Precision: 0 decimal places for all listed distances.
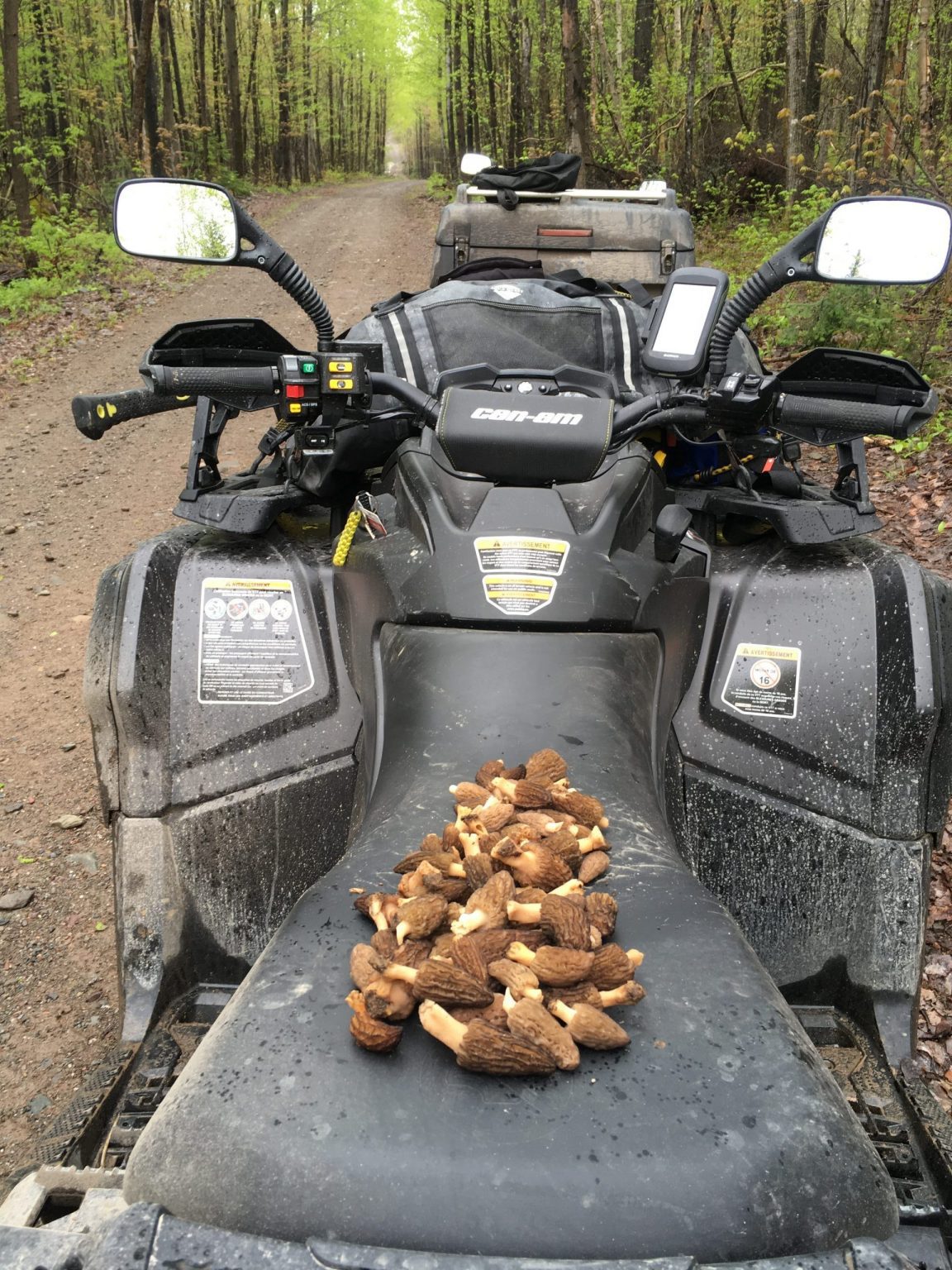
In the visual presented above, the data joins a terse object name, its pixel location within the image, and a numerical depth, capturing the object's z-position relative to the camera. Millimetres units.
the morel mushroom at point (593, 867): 1501
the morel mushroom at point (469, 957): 1272
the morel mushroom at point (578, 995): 1246
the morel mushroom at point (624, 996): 1246
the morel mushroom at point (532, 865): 1470
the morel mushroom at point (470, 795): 1654
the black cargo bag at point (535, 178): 6375
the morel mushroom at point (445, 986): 1226
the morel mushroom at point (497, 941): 1331
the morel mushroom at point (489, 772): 1693
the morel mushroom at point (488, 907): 1380
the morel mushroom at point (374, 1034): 1174
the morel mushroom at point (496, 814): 1560
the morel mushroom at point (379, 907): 1403
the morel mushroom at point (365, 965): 1283
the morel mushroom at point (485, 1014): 1210
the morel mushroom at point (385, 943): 1333
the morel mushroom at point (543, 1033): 1154
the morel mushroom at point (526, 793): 1617
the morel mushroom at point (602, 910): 1382
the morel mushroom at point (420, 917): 1354
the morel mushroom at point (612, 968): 1270
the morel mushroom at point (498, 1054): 1139
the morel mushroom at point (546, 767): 1676
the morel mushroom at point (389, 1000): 1210
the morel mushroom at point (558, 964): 1264
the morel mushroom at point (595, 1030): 1183
